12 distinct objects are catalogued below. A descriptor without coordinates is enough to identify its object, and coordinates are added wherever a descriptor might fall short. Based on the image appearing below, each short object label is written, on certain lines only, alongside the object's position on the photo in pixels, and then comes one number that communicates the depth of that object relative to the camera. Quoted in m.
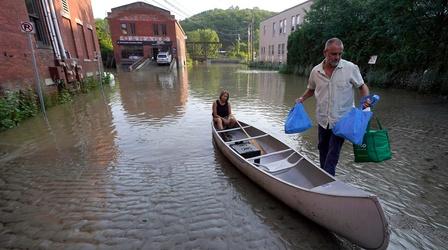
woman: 6.31
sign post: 7.44
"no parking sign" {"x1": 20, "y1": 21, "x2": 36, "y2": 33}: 7.43
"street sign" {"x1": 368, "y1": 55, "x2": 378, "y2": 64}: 14.70
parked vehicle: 35.75
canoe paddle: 5.40
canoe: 2.61
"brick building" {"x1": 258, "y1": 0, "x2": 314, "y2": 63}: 32.50
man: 3.29
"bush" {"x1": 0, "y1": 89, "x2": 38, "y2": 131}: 7.35
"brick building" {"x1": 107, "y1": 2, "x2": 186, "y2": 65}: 39.30
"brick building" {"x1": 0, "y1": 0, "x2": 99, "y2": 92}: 8.33
